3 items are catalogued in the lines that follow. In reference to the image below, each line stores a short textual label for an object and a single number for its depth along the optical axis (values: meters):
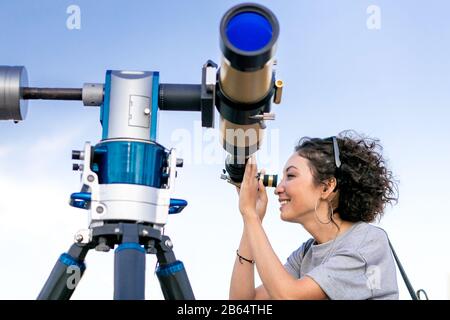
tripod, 1.71
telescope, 1.77
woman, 2.13
